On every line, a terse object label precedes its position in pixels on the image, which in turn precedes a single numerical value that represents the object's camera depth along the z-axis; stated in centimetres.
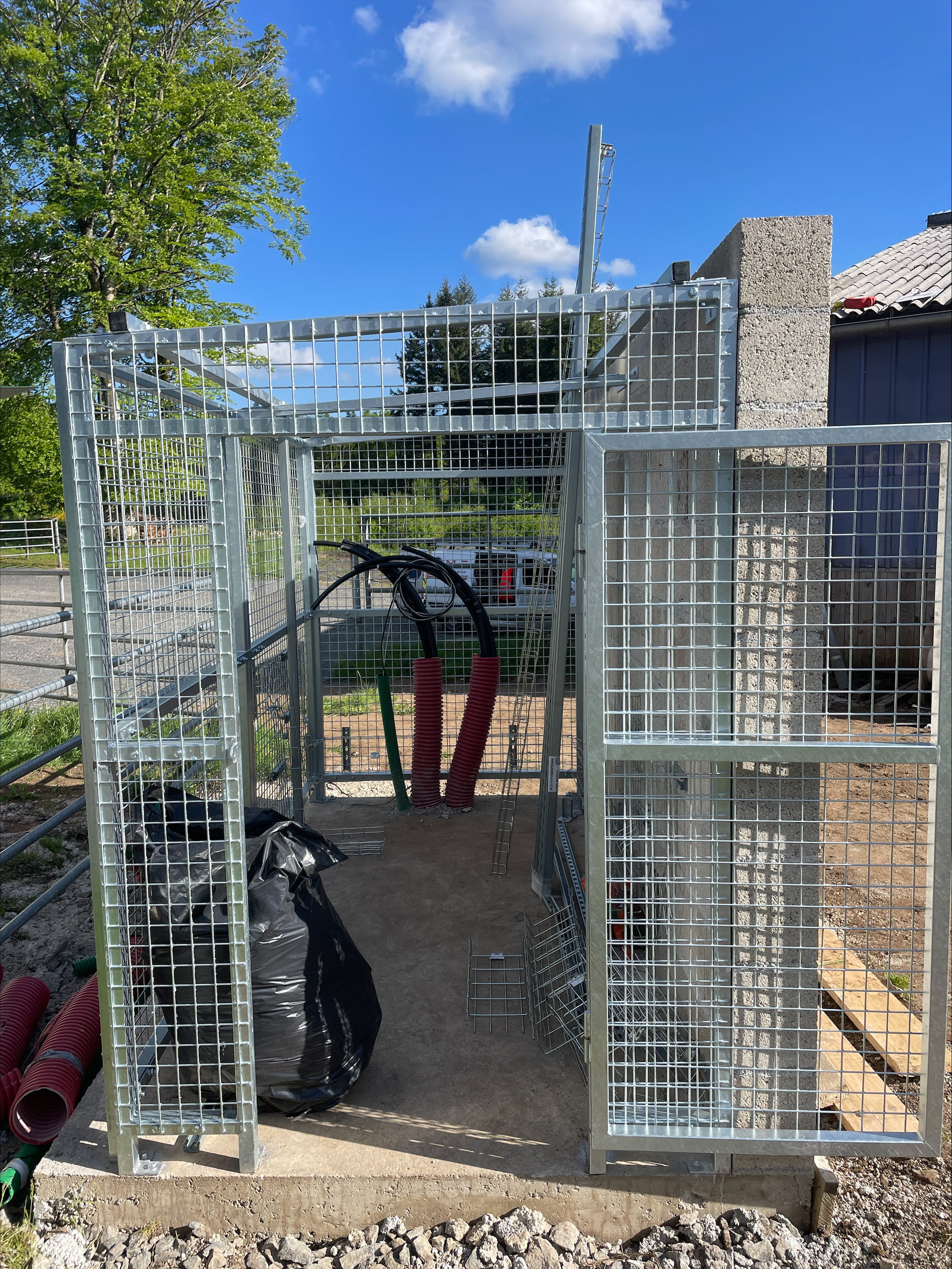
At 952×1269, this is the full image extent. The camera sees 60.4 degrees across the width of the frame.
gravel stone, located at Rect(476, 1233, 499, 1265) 222
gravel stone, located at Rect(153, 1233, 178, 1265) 229
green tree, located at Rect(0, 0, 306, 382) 1378
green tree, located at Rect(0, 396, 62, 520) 1689
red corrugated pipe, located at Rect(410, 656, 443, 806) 535
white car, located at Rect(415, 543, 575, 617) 634
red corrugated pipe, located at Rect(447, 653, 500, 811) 516
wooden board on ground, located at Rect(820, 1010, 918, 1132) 239
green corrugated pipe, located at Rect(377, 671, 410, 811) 544
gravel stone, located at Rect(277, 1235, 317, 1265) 227
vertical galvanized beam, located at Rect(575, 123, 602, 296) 343
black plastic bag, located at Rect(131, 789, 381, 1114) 240
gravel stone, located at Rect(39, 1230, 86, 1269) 226
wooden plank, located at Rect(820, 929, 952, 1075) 299
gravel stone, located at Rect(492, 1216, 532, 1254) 225
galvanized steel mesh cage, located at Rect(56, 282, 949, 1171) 221
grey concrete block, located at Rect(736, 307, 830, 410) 220
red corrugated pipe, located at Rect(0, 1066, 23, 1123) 280
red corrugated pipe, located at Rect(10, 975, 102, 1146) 263
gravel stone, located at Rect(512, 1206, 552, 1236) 230
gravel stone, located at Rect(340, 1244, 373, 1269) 223
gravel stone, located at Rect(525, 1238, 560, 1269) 221
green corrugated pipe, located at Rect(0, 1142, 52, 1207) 244
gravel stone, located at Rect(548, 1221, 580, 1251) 228
